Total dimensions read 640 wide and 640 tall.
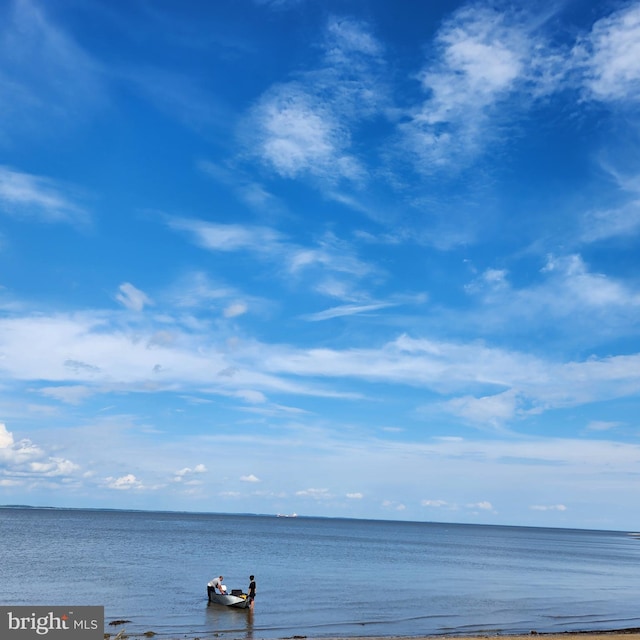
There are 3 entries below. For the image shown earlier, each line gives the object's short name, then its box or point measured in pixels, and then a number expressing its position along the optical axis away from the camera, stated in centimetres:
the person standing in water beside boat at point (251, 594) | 3678
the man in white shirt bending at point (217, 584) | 3812
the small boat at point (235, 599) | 3650
